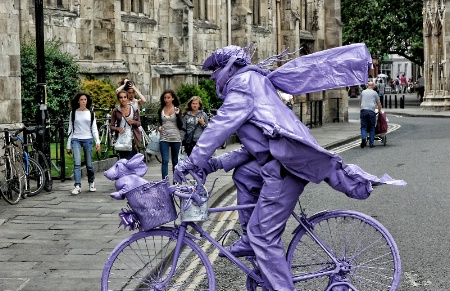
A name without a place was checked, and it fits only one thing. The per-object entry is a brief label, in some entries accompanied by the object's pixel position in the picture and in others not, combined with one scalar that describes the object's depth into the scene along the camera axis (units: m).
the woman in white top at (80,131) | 14.18
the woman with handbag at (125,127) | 14.66
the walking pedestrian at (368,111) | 24.03
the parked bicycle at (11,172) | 12.87
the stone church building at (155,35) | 14.98
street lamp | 15.06
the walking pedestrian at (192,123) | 15.46
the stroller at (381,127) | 24.67
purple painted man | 6.11
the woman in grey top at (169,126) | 15.09
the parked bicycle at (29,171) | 13.66
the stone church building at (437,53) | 47.47
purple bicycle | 6.17
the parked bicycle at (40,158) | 14.31
